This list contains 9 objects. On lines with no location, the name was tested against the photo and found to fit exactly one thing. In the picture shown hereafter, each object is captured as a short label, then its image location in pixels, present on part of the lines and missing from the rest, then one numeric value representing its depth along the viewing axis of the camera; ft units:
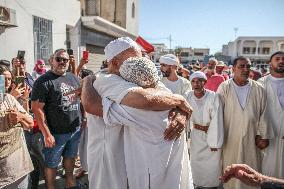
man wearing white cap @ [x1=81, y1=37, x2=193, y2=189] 5.60
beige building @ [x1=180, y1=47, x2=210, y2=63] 215.98
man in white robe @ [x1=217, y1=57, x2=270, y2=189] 12.42
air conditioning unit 26.16
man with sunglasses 11.72
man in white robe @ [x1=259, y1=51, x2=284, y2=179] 12.87
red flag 21.13
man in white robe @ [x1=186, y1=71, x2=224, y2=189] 12.84
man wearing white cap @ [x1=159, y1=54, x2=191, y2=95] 17.01
